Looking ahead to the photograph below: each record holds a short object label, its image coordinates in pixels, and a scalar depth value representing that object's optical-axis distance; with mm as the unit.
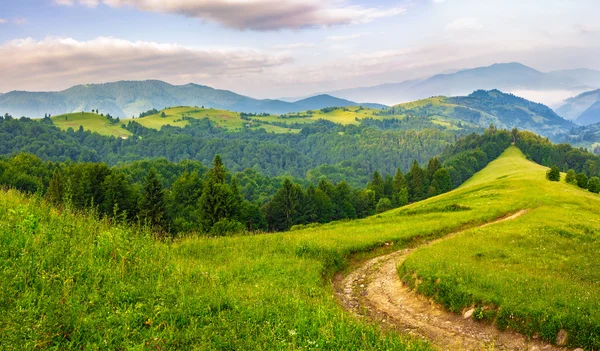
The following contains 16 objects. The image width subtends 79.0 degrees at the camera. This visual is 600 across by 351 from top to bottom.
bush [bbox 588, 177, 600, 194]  64750
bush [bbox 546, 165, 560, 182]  69312
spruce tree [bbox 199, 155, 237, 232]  65000
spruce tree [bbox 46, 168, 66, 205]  56581
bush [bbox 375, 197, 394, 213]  113688
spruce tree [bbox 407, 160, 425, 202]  124625
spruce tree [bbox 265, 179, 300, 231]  102562
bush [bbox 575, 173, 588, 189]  67375
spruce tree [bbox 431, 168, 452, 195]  126981
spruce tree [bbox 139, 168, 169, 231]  68188
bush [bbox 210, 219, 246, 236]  56781
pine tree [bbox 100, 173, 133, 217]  70625
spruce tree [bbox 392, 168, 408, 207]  117938
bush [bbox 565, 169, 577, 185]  69006
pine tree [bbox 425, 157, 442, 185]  131675
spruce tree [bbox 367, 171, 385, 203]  126812
